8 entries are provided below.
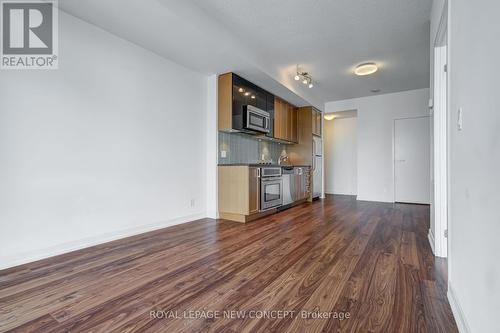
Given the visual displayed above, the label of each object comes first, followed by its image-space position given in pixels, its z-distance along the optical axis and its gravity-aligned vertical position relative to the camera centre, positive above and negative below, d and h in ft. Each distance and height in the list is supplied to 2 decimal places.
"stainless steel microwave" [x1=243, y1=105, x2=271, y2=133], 13.16 +2.67
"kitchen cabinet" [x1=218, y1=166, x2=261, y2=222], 12.26 -1.37
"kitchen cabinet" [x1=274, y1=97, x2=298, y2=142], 16.88 +3.36
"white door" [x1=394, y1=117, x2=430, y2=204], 18.17 +0.47
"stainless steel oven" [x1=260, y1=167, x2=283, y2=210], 13.29 -1.27
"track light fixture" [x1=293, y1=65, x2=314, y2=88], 15.19 +5.70
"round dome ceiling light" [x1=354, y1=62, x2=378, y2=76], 13.93 +5.66
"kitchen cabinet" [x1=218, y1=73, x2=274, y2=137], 12.77 +3.22
